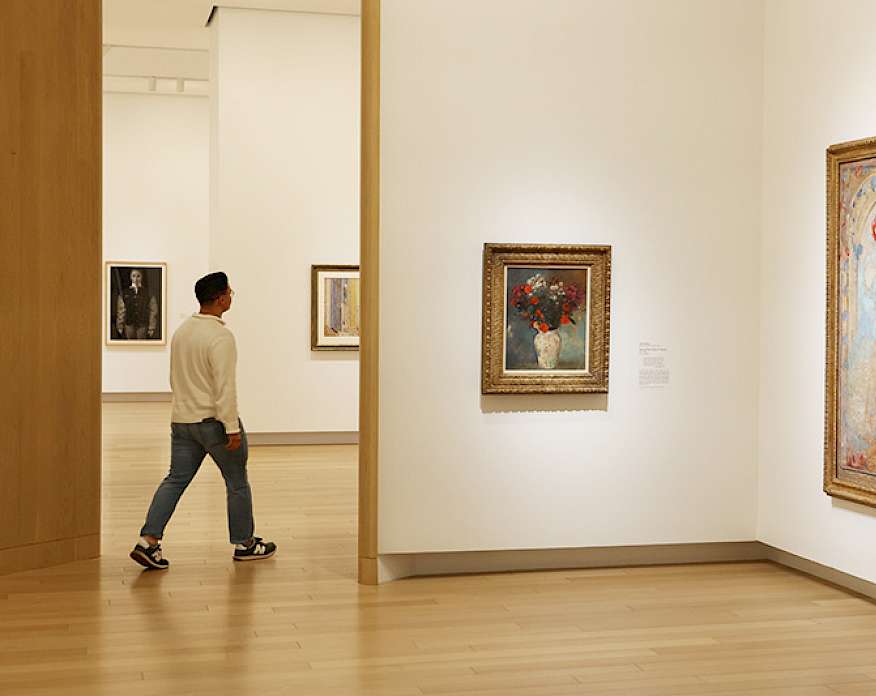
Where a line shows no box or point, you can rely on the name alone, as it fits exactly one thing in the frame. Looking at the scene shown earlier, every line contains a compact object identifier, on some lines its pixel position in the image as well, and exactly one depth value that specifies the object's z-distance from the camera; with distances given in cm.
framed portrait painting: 2433
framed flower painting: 823
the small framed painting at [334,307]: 1644
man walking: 855
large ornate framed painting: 749
